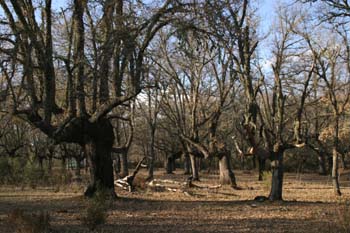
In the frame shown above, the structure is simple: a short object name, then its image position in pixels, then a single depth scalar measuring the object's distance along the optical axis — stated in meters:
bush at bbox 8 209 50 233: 7.84
